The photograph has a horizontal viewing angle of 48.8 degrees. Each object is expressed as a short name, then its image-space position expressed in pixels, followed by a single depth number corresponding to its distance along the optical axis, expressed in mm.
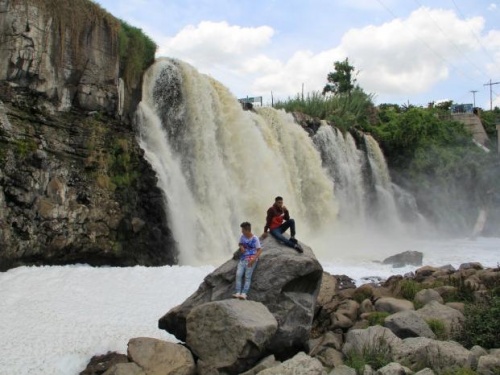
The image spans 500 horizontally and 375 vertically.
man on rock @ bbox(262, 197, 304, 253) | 9478
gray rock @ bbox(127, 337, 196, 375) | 7531
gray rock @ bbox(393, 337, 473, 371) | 7543
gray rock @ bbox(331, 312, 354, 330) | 10155
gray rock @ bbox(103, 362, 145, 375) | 7426
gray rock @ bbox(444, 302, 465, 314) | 10776
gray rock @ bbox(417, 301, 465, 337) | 9554
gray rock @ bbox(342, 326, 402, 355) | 8242
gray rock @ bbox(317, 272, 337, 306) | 11500
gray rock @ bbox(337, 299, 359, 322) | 10734
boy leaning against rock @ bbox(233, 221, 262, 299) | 8602
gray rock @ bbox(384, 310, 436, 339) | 9141
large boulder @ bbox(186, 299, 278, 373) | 7488
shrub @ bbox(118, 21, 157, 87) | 16633
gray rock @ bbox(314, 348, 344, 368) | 8141
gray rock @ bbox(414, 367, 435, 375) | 7041
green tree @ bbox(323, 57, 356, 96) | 48875
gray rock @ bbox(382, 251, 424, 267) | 18625
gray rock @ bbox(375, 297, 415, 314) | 10779
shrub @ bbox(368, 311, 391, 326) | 10094
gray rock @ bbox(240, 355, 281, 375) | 7414
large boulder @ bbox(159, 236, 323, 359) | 8438
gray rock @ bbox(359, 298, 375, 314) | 10984
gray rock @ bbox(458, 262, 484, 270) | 16450
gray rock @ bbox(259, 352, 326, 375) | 7035
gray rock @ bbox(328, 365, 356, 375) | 7461
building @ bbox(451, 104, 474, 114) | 59172
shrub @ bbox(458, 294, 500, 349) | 8695
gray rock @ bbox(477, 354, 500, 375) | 7066
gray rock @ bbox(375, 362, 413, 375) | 7082
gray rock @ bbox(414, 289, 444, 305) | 11453
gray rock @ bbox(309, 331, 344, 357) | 8797
